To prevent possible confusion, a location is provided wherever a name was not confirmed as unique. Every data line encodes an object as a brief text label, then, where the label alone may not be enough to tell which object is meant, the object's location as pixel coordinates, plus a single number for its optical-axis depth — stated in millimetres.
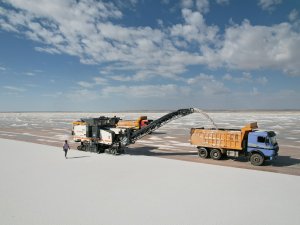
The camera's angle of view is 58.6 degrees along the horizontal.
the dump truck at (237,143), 21906
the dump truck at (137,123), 45344
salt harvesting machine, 22156
